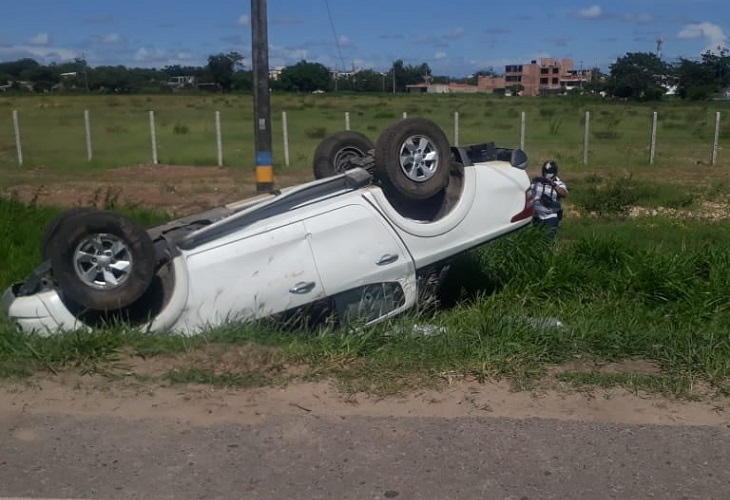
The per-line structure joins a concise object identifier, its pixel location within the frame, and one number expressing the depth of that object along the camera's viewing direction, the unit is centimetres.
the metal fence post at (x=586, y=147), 2405
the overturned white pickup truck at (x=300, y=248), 585
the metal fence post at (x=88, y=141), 2553
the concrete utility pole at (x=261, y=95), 1160
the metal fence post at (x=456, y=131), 2395
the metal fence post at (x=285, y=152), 2392
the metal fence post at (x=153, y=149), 2438
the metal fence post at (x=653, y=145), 2361
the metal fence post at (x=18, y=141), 2495
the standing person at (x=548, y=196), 989
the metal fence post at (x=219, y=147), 2425
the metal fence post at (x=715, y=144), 2395
